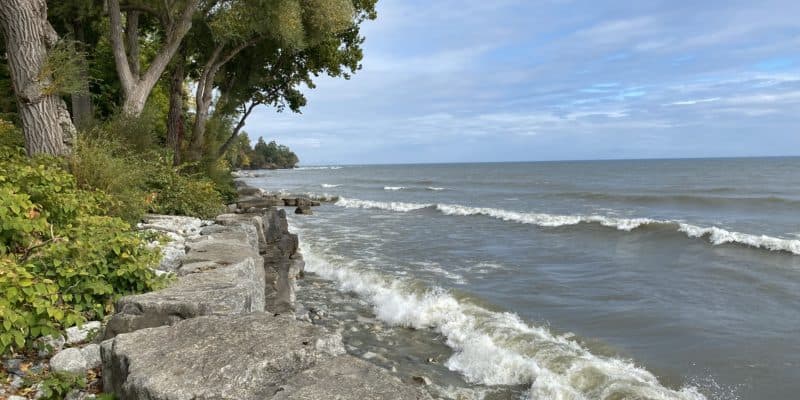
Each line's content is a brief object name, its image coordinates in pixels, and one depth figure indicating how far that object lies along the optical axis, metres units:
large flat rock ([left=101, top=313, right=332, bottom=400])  2.85
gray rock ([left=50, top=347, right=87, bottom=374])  3.55
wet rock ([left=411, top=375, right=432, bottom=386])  6.25
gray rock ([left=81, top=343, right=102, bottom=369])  3.65
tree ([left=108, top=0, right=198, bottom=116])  10.73
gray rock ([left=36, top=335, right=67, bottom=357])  3.77
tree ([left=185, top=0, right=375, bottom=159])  14.12
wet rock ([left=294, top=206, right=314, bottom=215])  26.88
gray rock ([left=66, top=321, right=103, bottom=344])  4.04
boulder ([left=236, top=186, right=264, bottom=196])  26.96
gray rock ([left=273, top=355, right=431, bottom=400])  2.76
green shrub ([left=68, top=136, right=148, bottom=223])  7.16
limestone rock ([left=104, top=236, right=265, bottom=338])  3.83
